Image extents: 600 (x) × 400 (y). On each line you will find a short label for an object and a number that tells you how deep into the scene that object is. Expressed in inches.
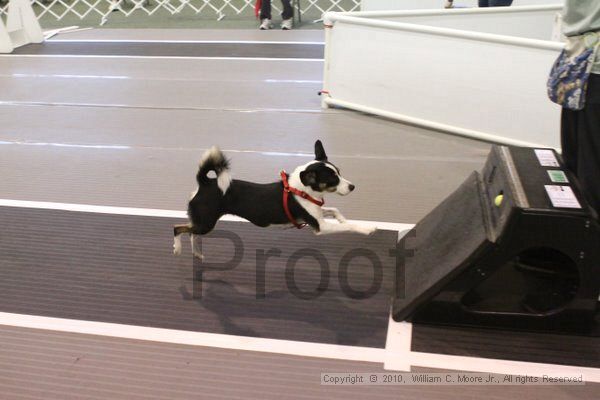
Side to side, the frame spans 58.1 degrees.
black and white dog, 96.9
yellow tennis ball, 83.1
